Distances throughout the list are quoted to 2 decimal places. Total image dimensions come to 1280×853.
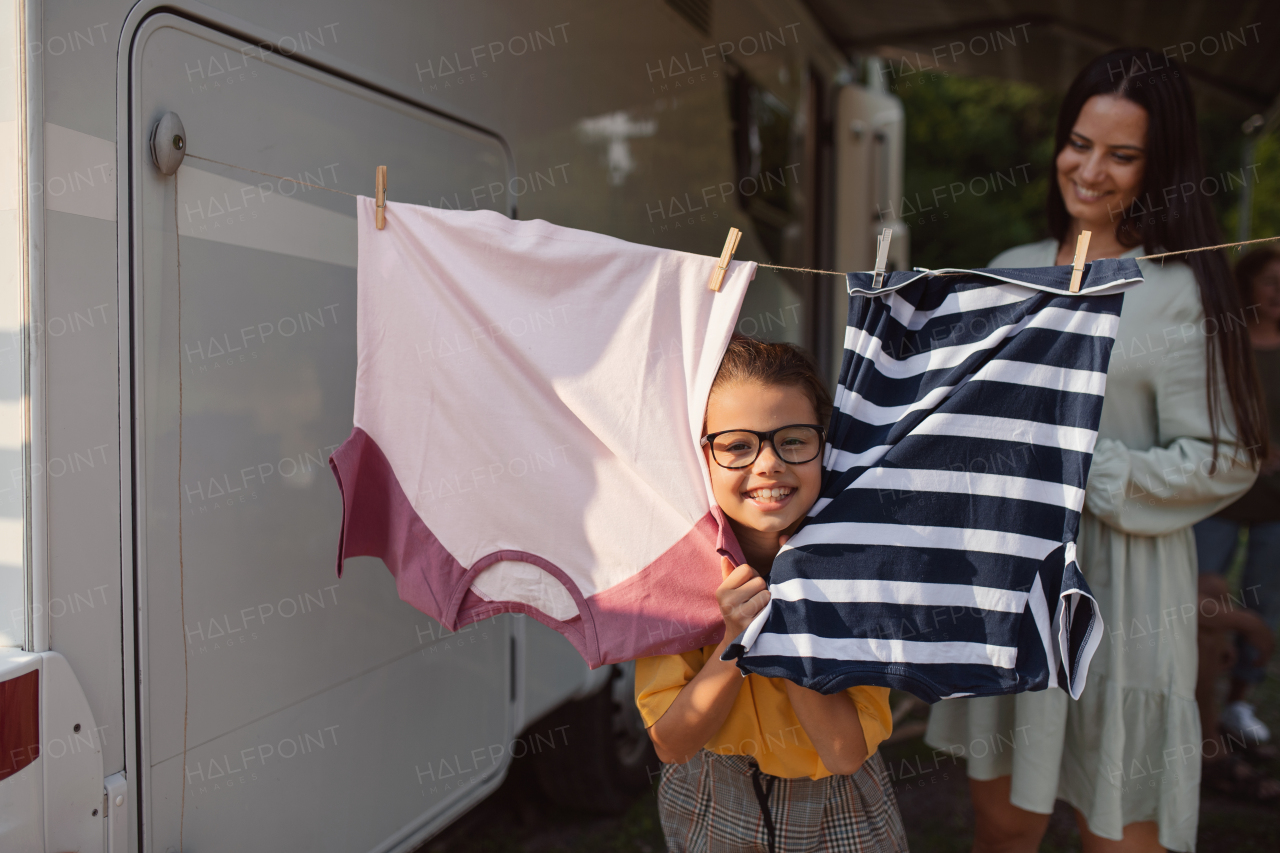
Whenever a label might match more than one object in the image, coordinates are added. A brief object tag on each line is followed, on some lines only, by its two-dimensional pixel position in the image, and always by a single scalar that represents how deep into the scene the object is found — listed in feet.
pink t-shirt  5.46
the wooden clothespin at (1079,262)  5.08
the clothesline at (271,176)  5.33
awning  16.61
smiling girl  5.05
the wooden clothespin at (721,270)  5.34
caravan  4.57
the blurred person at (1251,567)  12.19
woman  6.57
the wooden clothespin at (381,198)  5.74
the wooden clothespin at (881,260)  5.26
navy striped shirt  4.94
